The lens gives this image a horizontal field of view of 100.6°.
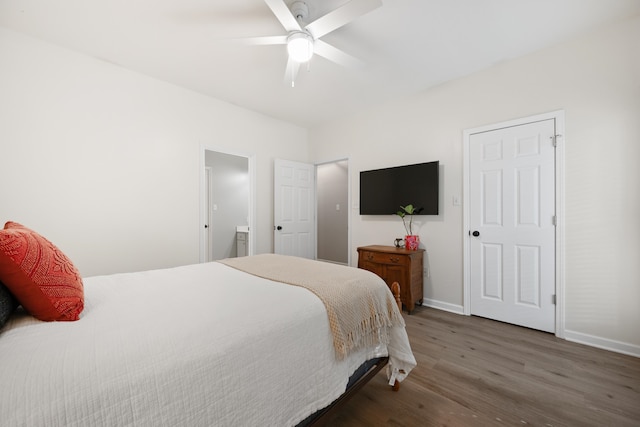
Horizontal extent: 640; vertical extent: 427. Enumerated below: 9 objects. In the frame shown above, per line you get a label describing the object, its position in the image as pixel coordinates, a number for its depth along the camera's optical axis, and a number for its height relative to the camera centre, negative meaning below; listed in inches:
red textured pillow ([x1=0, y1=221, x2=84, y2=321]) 36.6 -9.7
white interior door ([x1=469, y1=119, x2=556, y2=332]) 100.0 -5.1
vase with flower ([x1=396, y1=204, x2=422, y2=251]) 130.0 -8.5
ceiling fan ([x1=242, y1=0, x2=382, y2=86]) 66.1 +52.1
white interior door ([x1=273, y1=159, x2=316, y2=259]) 166.6 +2.4
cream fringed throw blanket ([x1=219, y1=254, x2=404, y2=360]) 51.9 -18.7
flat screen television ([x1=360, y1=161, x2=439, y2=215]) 126.8 +11.9
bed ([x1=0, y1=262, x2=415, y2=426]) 25.9 -17.4
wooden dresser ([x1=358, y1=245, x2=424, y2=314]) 120.0 -26.4
